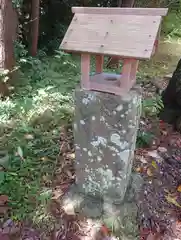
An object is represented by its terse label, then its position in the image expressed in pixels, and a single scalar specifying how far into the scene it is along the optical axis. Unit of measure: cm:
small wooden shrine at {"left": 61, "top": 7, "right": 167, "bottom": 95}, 135
